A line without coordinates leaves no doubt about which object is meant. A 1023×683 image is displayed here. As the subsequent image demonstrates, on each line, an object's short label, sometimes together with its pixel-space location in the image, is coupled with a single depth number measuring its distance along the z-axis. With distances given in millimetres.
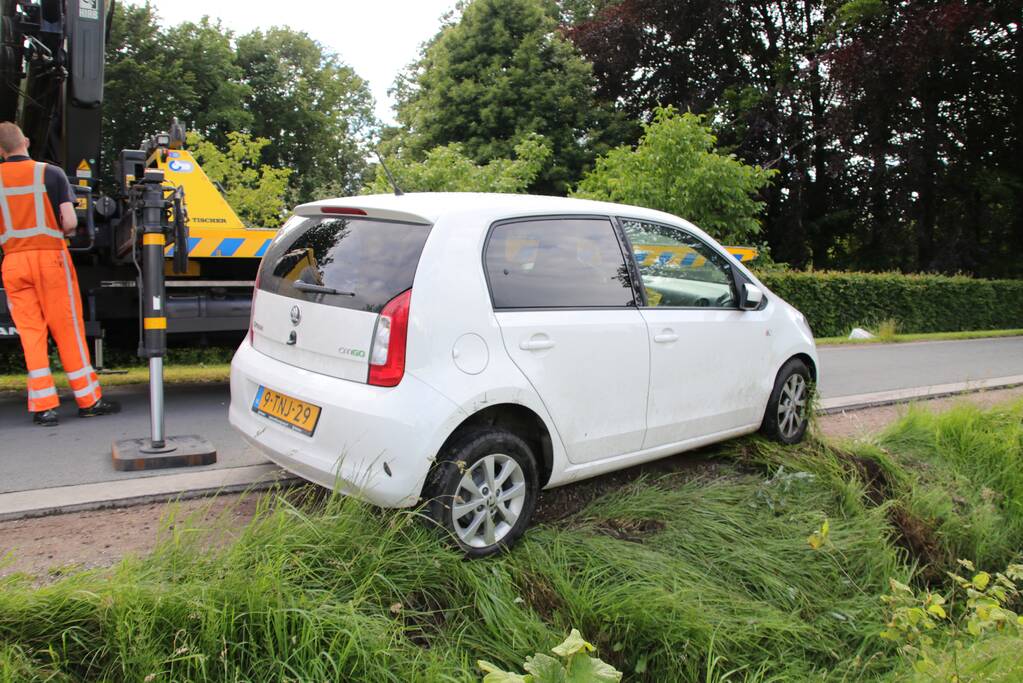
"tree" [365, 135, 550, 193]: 15344
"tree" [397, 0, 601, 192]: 25141
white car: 3578
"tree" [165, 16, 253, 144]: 31359
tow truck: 6605
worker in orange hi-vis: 5812
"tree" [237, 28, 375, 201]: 38000
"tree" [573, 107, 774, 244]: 15938
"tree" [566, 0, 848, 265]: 25609
